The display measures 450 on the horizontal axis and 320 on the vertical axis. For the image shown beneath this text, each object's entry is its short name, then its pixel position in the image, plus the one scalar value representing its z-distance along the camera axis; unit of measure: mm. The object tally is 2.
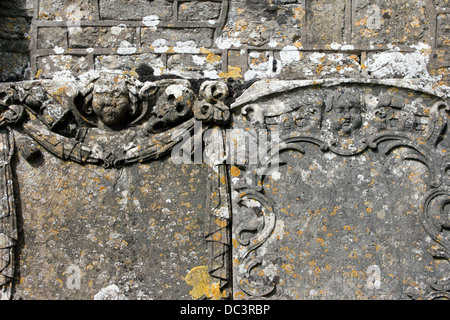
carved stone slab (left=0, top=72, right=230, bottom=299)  3629
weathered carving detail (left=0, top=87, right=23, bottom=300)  3600
